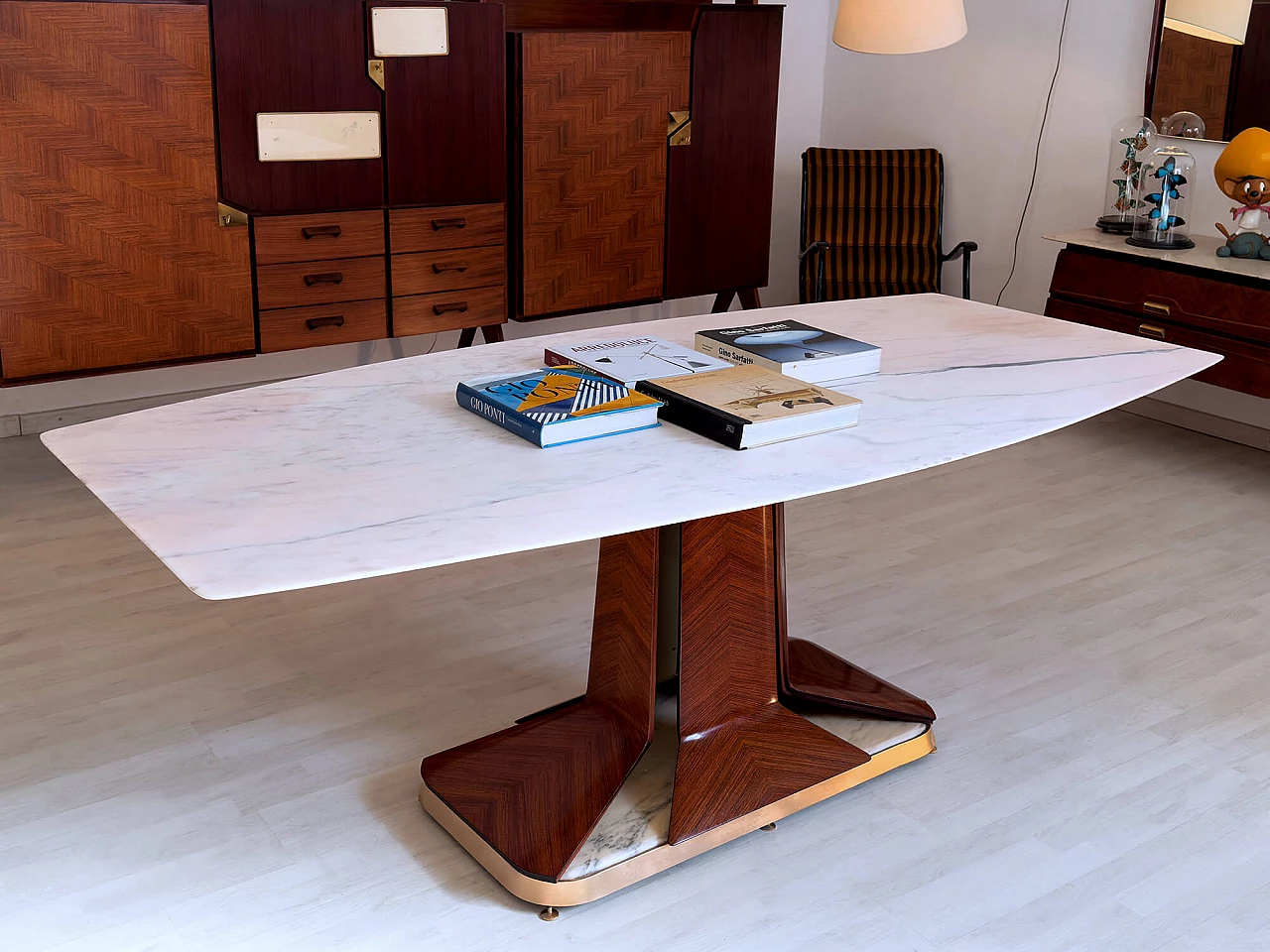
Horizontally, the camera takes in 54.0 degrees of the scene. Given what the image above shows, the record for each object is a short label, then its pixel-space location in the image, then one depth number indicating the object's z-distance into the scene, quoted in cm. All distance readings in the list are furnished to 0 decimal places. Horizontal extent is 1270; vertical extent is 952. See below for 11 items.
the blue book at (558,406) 175
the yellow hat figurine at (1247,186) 367
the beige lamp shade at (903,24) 228
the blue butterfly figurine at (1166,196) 389
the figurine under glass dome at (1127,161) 405
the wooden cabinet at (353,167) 326
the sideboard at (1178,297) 353
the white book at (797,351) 208
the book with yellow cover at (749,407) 176
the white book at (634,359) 200
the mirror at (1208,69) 387
